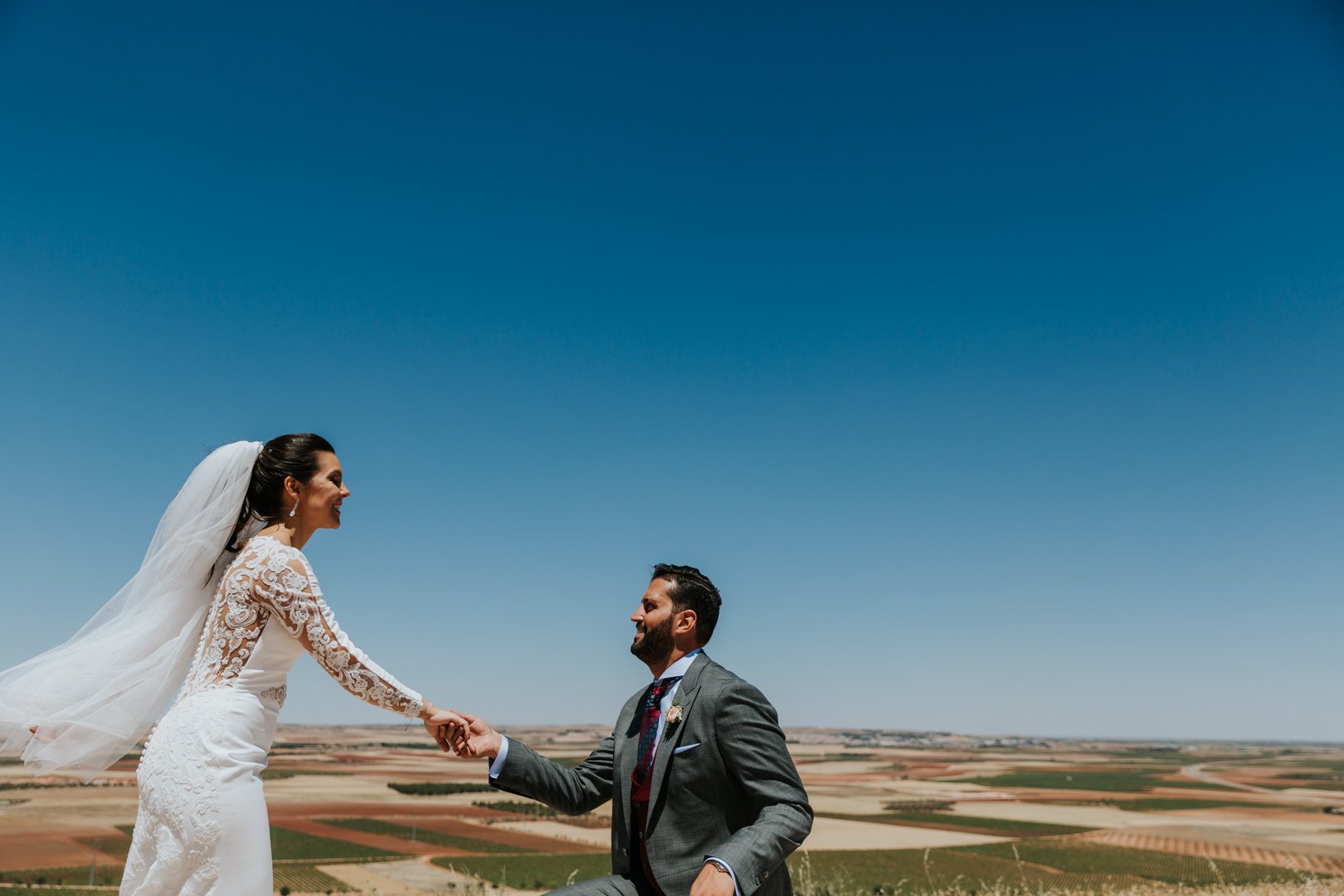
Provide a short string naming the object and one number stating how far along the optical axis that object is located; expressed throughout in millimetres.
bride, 3668
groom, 3761
